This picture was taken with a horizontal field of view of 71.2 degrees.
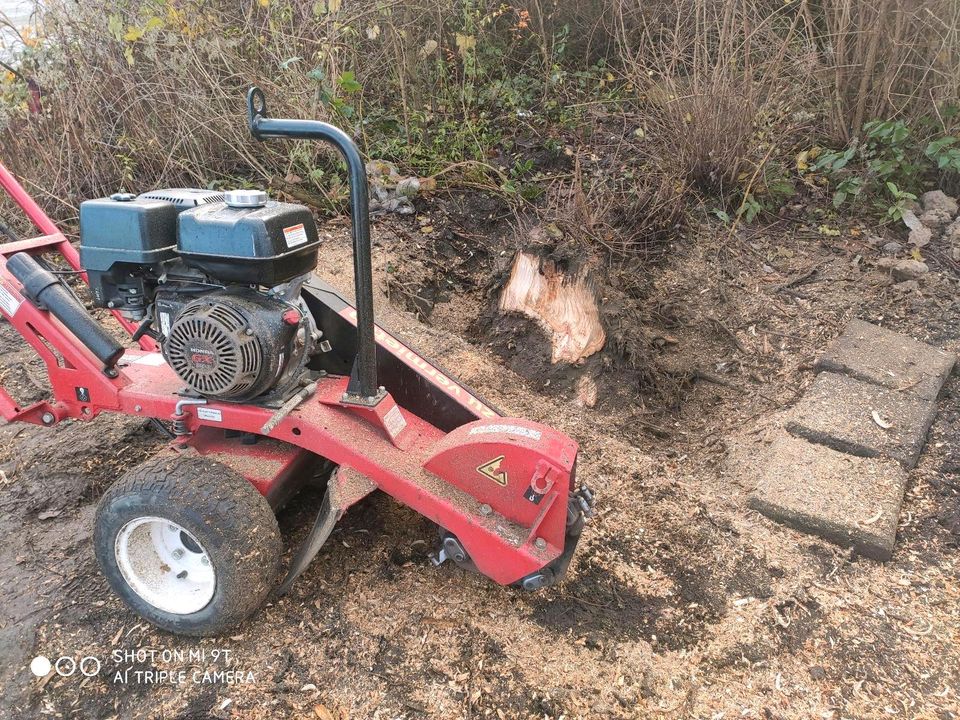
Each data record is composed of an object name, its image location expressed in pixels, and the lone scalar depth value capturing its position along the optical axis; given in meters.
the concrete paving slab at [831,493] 2.44
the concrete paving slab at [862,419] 2.76
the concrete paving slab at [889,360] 3.04
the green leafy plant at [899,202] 3.89
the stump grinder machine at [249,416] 1.96
